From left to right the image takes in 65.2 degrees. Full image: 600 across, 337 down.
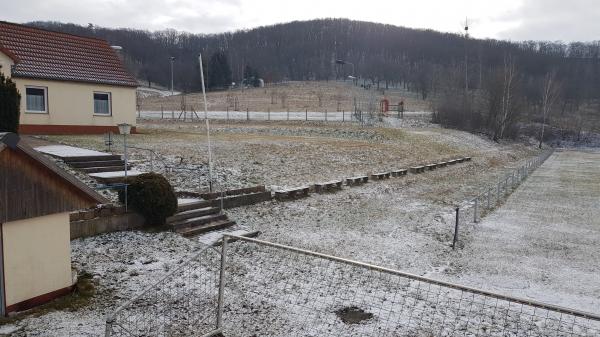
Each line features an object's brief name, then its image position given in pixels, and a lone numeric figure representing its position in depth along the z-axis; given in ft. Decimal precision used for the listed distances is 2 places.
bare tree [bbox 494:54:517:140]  187.11
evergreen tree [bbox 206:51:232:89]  361.10
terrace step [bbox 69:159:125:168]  49.56
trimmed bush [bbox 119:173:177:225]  38.04
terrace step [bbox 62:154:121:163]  49.78
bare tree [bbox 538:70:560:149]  207.84
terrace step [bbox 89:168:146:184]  45.75
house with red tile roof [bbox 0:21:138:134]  78.54
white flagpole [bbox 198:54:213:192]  48.55
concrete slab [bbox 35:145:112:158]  52.02
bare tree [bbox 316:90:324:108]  257.36
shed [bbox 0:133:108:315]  22.41
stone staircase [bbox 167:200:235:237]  39.65
